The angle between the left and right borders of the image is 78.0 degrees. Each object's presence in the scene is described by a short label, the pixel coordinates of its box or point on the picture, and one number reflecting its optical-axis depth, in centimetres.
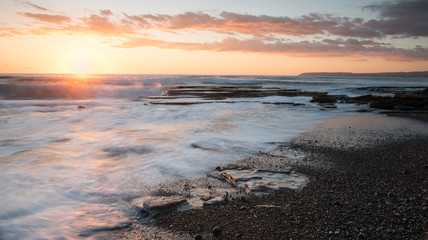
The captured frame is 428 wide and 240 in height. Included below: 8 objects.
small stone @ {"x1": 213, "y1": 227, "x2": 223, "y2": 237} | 311
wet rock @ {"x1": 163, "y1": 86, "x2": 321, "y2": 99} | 2718
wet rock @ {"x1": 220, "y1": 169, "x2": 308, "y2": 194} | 431
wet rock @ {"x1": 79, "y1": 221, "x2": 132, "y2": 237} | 331
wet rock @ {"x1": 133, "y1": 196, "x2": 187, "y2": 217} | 370
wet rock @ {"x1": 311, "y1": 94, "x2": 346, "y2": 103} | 2160
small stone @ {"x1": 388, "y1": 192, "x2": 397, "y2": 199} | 386
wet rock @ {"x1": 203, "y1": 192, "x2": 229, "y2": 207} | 383
